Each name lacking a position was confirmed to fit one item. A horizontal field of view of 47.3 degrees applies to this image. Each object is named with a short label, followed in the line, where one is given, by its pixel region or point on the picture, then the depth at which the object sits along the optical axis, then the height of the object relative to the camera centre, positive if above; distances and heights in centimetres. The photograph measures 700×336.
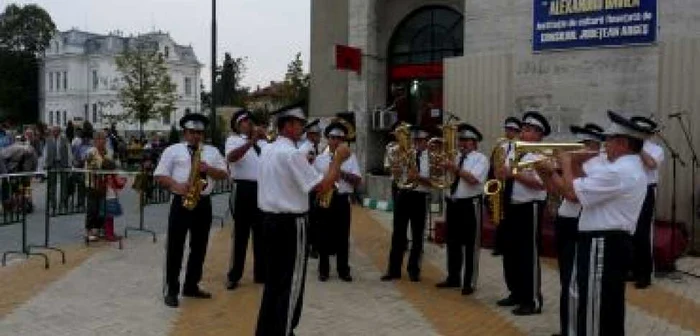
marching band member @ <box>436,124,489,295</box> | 890 -58
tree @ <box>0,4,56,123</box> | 8462 +1017
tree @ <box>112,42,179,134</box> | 4519 +338
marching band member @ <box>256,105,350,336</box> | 641 -64
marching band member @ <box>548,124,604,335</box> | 634 -71
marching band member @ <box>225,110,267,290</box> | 920 -46
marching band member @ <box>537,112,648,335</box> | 541 -47
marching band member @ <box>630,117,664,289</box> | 943 -95
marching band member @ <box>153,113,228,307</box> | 828 -50
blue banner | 1230 +206
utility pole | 1805 +197
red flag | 1700 +196
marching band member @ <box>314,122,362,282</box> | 977 -92
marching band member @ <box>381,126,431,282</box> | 967 -88
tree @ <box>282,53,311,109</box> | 3444 +298
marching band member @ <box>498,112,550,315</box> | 801 -78
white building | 8400 +794
